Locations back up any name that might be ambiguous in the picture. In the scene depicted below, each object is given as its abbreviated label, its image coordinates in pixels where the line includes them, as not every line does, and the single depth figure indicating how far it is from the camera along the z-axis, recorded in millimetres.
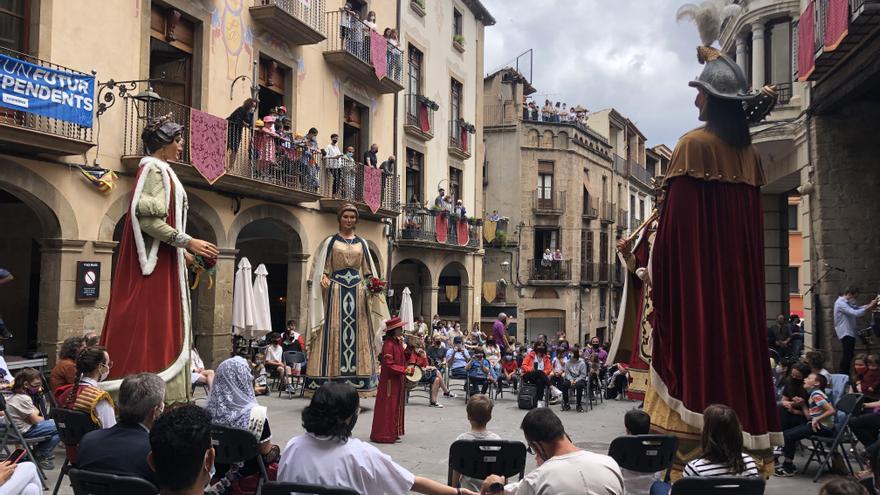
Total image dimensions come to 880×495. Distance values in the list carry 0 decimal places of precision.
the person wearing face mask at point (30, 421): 6520
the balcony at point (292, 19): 14930
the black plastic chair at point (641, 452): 4582
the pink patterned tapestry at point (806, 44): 11594
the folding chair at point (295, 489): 3020
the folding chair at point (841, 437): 7105
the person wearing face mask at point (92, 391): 5043
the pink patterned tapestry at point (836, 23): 10109
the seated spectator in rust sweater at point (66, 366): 6727
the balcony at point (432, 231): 22266
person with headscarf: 4496
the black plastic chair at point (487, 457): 4289
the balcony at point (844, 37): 9489
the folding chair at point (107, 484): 3105
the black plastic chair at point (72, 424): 4840
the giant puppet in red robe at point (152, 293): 5465
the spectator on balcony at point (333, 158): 17344
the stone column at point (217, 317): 14180
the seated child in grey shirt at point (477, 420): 4875
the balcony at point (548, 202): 33594
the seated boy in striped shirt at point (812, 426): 7480
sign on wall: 11109
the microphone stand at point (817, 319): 12766
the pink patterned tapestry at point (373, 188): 18828
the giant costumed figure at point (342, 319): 9750
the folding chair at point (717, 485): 3623
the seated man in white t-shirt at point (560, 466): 3225
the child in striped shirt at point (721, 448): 4023
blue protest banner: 9234
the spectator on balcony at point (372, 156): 19109
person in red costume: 8289
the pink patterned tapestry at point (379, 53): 19000
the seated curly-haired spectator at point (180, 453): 2766
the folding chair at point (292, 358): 13133
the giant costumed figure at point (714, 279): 5773
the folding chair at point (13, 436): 5866
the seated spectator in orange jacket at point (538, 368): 12609
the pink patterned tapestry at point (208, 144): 12508
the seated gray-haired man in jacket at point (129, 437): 3428
